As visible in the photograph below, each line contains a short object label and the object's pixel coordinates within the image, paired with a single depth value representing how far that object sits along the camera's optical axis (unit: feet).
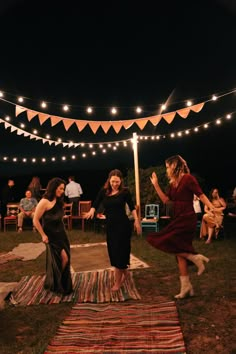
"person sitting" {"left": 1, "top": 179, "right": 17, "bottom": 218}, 34.81
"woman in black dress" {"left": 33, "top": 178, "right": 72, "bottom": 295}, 11.41
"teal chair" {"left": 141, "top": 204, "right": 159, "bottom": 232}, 25.21
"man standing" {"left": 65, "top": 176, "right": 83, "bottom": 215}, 31.68
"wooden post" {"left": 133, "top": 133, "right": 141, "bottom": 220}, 24.25
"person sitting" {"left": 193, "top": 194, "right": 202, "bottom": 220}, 23.06
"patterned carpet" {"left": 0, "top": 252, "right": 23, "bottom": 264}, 17.54
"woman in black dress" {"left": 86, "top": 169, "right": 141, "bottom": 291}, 11.39
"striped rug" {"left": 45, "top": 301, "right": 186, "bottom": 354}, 7.39
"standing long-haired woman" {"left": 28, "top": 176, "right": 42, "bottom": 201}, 32.18
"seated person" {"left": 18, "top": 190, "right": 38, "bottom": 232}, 29.07
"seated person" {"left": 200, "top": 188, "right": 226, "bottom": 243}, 20.66
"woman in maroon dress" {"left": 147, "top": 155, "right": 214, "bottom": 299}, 10.28
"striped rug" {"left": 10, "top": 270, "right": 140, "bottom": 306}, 11.00
